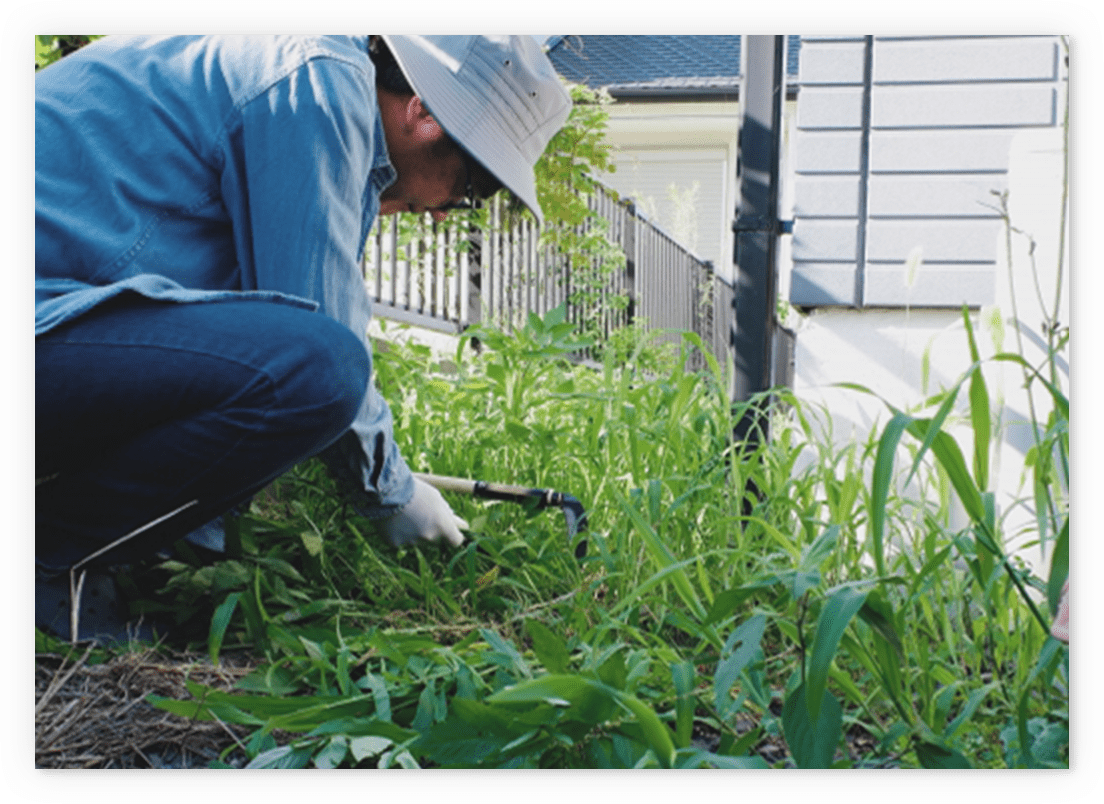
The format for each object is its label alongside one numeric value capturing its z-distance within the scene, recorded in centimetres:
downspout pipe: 189
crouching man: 132
